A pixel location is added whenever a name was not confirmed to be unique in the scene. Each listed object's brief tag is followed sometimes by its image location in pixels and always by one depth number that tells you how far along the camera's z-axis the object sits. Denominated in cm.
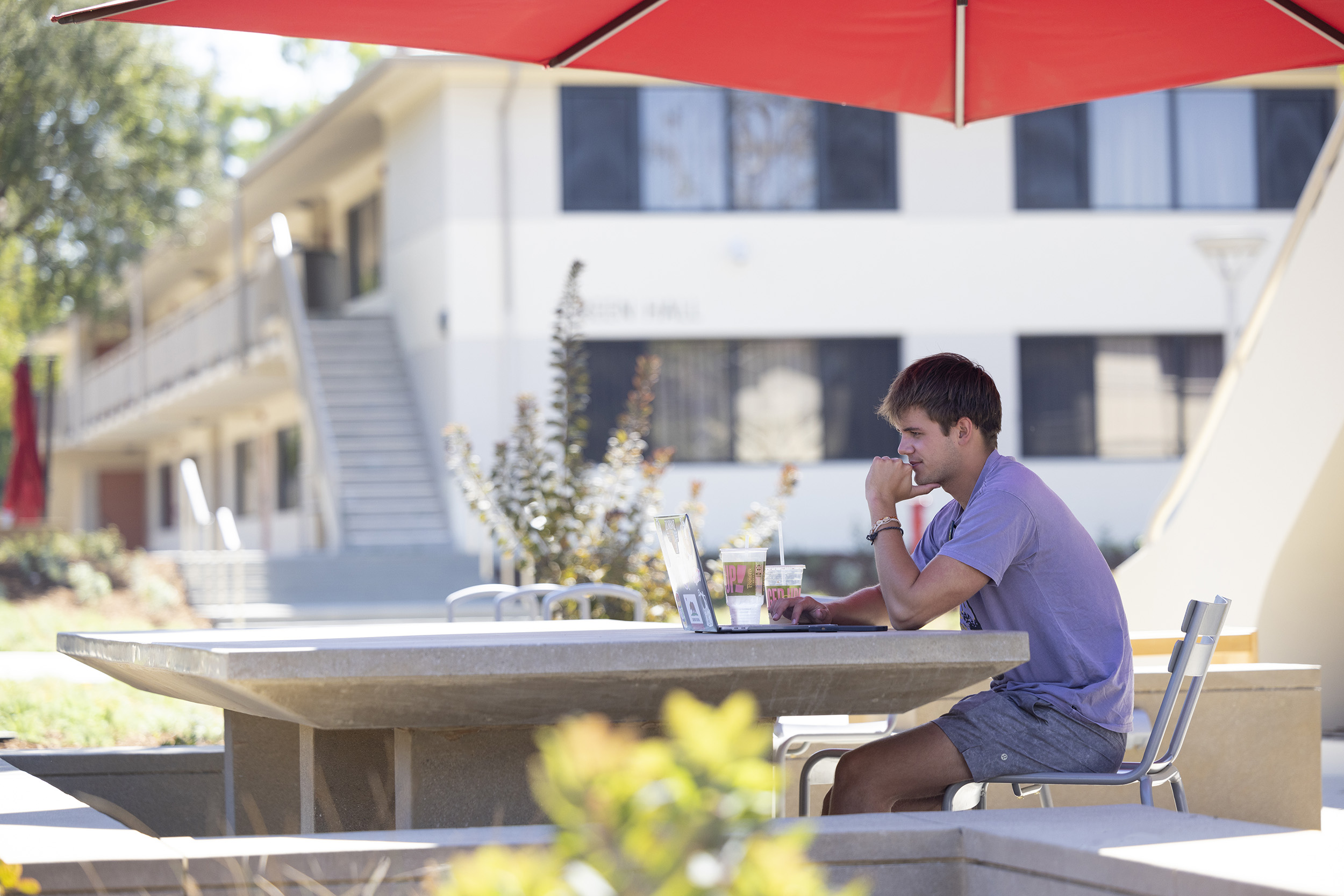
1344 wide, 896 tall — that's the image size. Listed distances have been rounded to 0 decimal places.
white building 3722
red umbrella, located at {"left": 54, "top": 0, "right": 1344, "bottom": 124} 895
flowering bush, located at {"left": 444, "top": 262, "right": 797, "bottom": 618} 1678
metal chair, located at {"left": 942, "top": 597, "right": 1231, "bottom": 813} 660
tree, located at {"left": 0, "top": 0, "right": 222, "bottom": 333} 3287
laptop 659
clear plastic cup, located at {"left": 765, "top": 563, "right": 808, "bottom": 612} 717
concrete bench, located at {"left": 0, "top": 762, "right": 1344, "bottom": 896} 436
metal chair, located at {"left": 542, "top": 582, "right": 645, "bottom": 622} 1237
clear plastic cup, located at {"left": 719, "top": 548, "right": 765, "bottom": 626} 685
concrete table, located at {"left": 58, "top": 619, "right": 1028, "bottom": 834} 528
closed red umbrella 4109
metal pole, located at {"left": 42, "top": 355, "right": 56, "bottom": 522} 4262
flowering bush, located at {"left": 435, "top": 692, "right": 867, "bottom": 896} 250
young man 659
